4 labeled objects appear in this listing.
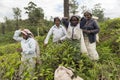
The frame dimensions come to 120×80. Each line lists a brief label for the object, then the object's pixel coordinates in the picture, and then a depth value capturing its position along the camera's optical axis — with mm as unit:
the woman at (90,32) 2534
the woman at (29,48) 2383
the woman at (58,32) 2529
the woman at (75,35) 2498
